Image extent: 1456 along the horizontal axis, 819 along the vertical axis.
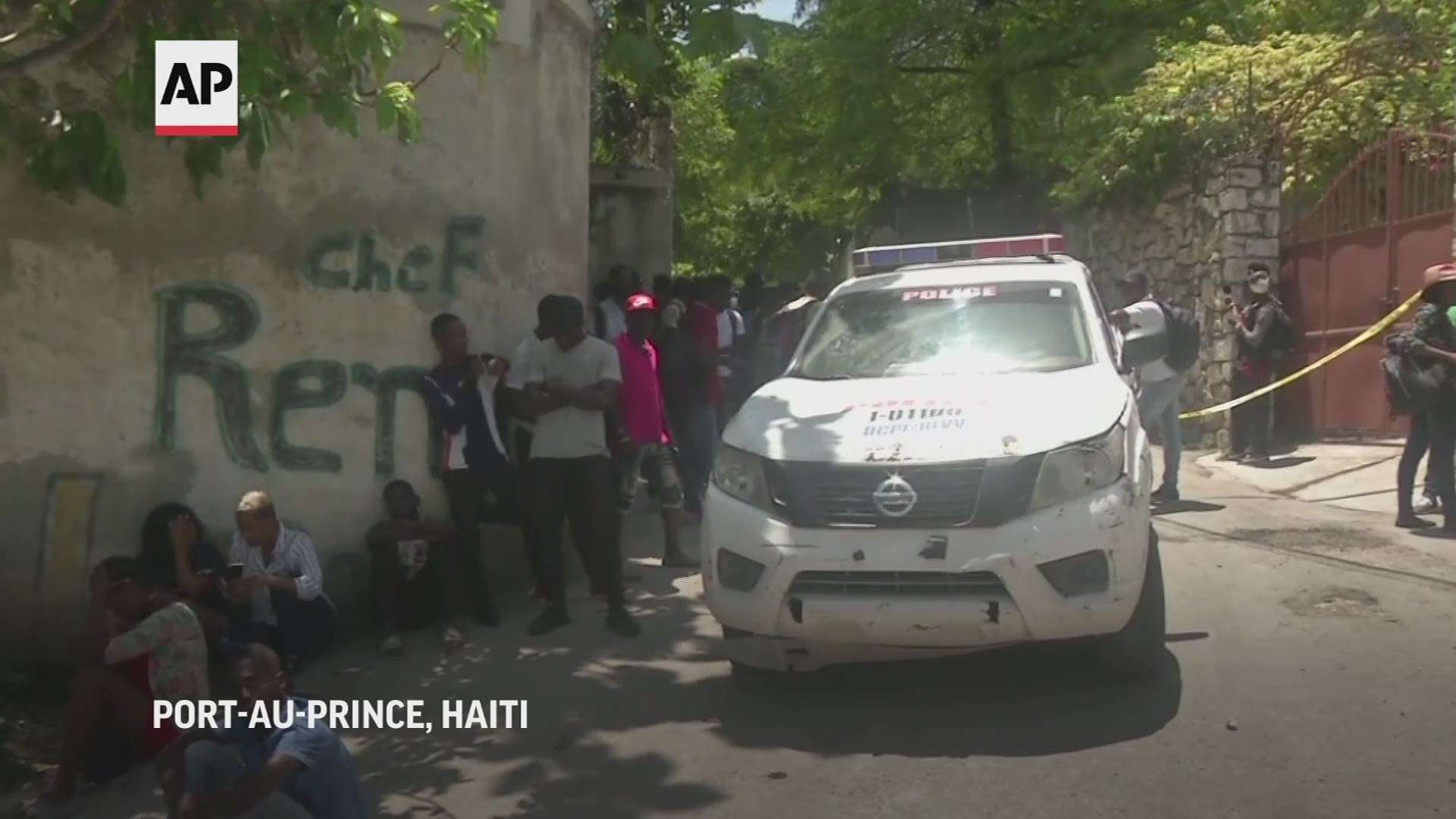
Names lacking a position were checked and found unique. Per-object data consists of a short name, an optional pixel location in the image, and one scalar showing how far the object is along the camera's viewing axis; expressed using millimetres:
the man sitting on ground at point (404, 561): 7305
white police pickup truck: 5352
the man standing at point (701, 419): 9250
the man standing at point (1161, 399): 10422
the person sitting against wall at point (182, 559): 6617
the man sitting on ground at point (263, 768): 4086
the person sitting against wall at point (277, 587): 6637
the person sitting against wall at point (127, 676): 5629
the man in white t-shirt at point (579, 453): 7191
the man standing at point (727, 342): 10180
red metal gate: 11102
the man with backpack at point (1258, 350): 11789
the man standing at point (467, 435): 7512
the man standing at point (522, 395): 7199
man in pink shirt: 8273
